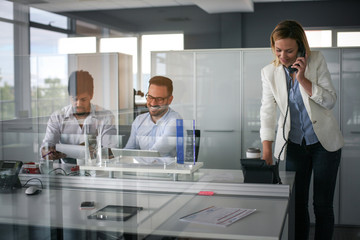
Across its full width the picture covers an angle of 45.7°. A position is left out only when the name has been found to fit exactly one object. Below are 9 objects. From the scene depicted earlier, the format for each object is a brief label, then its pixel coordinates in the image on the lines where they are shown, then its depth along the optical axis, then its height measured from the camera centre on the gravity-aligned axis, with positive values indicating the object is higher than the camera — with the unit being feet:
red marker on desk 5.22 -0.99
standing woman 6.06 -0.15
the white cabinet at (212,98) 12.02 +0.40
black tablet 3.96 -0.96
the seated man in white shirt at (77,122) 4.25 -0.10
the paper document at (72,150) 4.80 -0.44
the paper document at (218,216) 4.06 -1.03
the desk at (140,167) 5.63 -0.75
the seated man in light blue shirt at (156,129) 6.91 -0.30
